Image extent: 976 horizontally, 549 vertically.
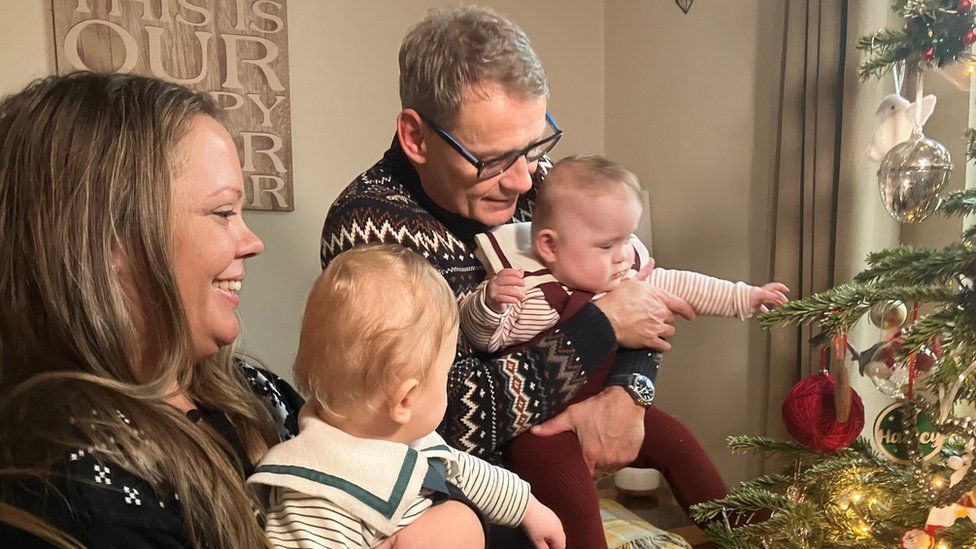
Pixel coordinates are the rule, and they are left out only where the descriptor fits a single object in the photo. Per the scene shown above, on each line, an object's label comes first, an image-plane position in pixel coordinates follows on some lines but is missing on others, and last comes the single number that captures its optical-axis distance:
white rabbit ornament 1.50
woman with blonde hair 0.78
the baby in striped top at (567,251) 1.35
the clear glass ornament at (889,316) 1.36
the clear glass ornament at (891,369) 1.30
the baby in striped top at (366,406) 0.90
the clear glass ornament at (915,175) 1.34
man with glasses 1.24
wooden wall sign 2.34
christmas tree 1.04
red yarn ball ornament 1.37
